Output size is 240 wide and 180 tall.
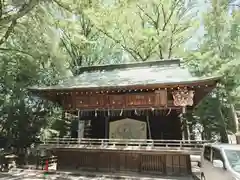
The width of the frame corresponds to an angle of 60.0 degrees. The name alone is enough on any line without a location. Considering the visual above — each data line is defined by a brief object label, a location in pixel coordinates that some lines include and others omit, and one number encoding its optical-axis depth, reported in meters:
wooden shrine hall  9.92
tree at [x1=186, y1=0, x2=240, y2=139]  14.55
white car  4.99
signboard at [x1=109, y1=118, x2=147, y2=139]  12.20
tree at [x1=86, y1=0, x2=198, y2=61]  20.22
